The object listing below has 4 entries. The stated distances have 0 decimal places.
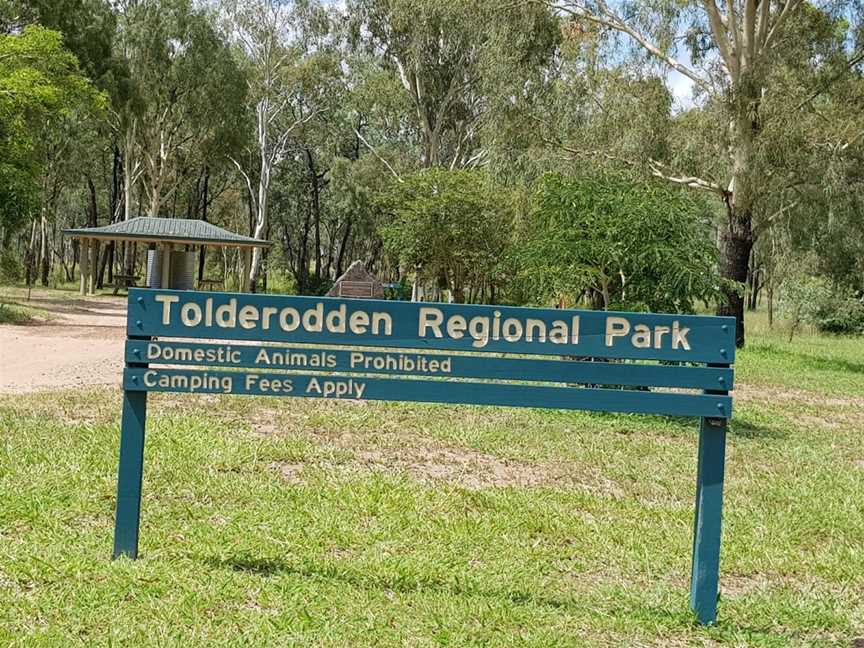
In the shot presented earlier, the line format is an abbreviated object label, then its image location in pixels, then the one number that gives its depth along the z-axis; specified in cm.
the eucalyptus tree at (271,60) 3531
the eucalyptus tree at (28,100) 1909
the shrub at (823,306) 3073
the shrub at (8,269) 2959
